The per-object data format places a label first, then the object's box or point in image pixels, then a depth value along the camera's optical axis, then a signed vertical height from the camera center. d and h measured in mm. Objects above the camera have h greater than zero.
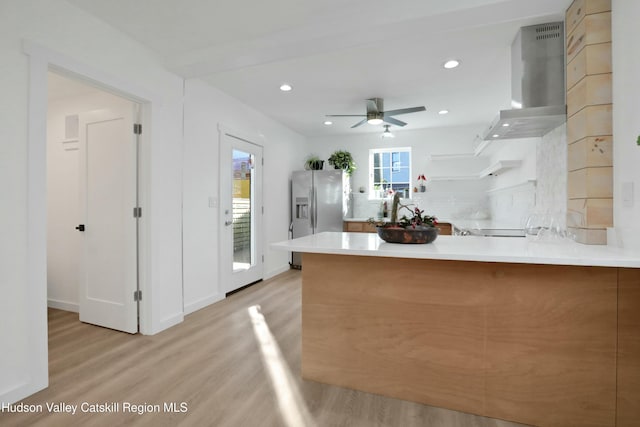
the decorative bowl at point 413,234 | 1839 -133
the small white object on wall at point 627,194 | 1683 +102
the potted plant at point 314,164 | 5688 +875
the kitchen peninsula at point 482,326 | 1502 -621
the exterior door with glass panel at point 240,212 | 3957 -10
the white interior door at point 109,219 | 2834 -74
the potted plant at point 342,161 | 5809 +948
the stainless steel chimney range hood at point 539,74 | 2355 +1069
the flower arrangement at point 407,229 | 1844 -101
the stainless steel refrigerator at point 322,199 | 5488 +224
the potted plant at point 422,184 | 5699 +516
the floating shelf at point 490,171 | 3732 +589
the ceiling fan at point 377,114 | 3986 +1270
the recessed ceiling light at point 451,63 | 3000 +1453
